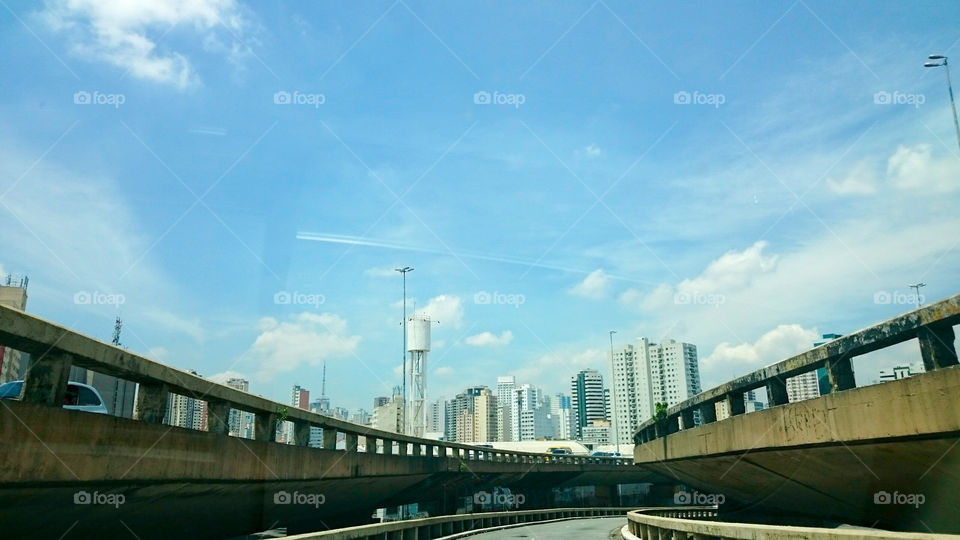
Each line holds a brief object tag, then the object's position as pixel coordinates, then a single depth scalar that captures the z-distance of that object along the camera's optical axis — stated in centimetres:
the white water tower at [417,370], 9331
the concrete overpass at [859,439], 896
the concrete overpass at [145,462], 771
